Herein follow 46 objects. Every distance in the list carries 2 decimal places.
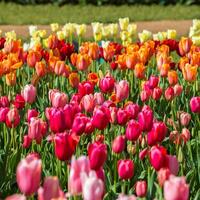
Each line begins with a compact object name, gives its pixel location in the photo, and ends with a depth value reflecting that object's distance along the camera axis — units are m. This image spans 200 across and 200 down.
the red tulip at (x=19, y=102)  6.29
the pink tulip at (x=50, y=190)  3.11
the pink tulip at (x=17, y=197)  2.90
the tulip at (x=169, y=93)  6.61
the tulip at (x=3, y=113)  5.43
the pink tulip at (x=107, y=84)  6.46
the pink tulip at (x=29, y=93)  6.19
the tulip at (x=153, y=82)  6.67
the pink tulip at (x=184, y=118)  5.78
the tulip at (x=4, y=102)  5.94
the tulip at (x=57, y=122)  4.62
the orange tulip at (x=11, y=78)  7.19
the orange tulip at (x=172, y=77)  7.14
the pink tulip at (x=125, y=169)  4.11
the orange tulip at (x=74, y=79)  7.33
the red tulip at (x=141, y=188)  3.99
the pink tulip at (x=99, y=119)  4.90
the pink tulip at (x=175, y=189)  3.04
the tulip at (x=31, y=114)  5.49
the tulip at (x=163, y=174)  3.89
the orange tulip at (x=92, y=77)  7.42
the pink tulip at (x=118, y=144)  4.55
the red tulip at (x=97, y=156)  3.74
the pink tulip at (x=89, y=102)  5.68
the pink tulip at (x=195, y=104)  5.74
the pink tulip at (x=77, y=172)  3.27
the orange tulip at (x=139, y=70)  7.48
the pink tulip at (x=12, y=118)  5.31
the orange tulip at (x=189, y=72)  7.07
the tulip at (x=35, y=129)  4.90
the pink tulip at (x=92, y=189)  3.05
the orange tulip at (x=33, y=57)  7.94
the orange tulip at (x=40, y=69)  7.48
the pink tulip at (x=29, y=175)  3.08
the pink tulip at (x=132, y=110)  5.42
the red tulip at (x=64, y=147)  3.96
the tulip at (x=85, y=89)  6.17
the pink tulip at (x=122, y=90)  6.13
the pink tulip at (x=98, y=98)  6.05
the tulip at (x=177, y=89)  6.69
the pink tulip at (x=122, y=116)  5.25
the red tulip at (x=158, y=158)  3.94
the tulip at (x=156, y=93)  6.40
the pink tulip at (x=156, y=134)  4.69
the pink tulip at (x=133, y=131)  4.76
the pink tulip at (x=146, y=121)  4.93
